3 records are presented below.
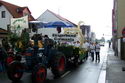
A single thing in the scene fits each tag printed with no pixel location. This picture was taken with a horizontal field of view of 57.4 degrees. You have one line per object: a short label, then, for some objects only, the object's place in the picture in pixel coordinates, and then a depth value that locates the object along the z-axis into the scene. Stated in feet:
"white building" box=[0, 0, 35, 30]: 58.77
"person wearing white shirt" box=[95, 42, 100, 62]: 29.42
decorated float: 14.50
